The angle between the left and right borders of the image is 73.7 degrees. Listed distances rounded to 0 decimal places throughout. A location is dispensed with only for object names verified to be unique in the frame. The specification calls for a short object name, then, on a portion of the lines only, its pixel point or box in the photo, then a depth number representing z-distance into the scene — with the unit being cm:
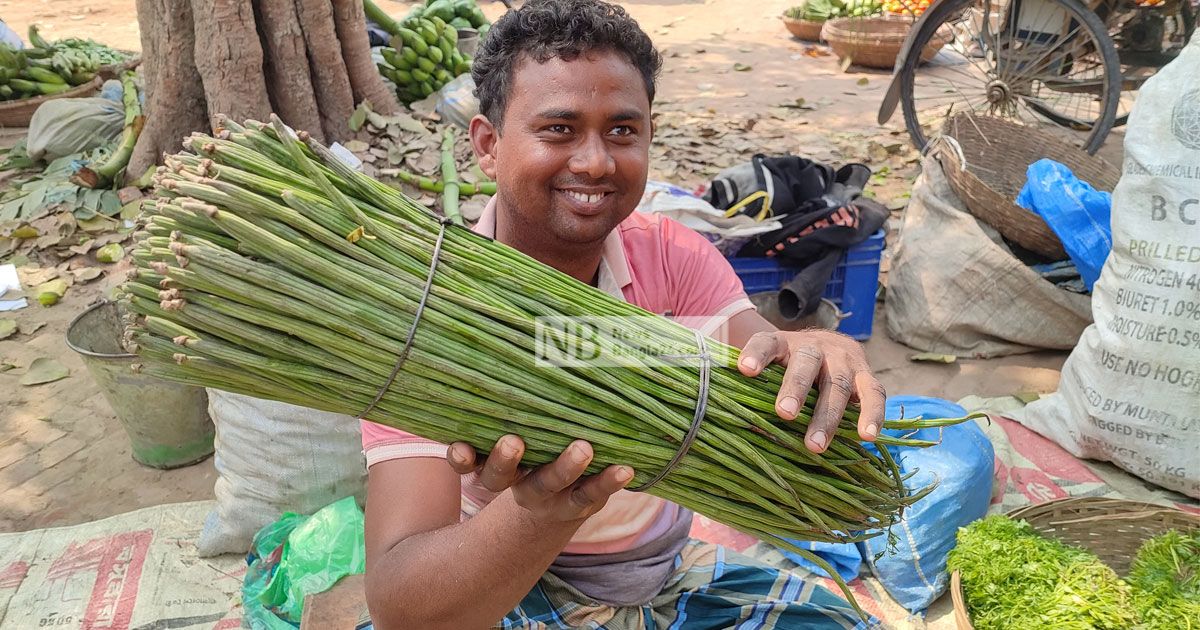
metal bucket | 296
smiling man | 130
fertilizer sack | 275
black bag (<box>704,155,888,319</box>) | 375
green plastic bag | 236
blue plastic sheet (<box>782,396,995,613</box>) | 263
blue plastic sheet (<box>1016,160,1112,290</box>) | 348
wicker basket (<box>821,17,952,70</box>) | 861
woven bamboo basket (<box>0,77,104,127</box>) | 666
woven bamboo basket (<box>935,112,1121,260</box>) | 389
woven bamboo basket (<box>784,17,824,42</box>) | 997
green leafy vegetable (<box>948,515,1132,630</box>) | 211
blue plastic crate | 389
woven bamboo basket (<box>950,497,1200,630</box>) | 252
